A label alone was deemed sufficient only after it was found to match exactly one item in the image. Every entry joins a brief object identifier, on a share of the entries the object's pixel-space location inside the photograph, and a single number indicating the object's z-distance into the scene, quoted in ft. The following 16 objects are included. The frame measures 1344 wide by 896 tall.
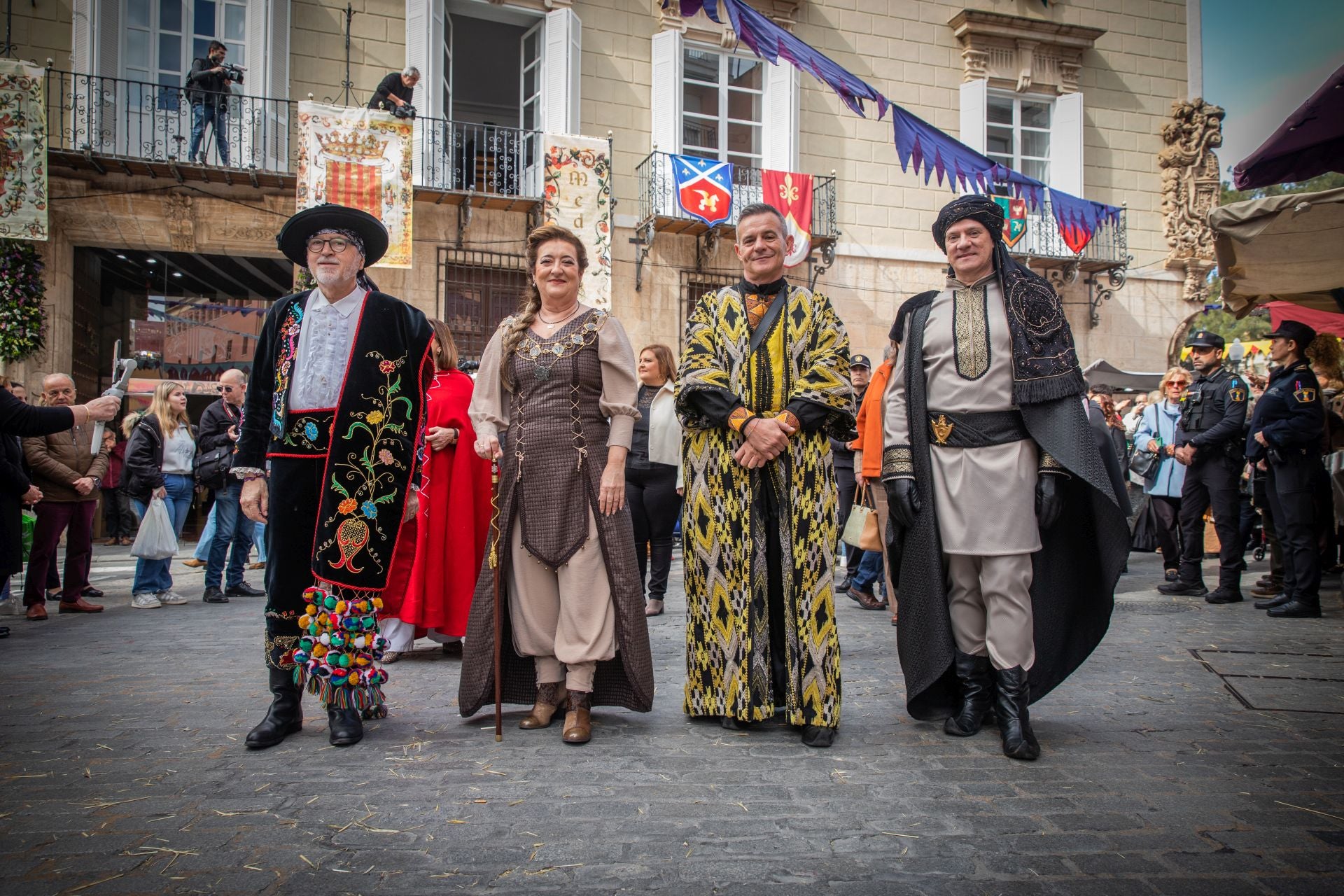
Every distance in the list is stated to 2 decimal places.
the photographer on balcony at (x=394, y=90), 41.60
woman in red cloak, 17.90
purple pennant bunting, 19.31
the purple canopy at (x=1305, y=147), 15.34
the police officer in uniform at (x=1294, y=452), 22.84
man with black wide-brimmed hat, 12.23
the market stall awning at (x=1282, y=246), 16.90
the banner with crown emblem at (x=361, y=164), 40.45
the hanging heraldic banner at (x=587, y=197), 44.45
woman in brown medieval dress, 12.51
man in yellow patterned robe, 12.23
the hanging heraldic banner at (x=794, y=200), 47.21
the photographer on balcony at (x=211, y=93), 41.01
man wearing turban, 12.05
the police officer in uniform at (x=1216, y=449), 24.50
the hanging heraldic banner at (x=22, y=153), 37.99
